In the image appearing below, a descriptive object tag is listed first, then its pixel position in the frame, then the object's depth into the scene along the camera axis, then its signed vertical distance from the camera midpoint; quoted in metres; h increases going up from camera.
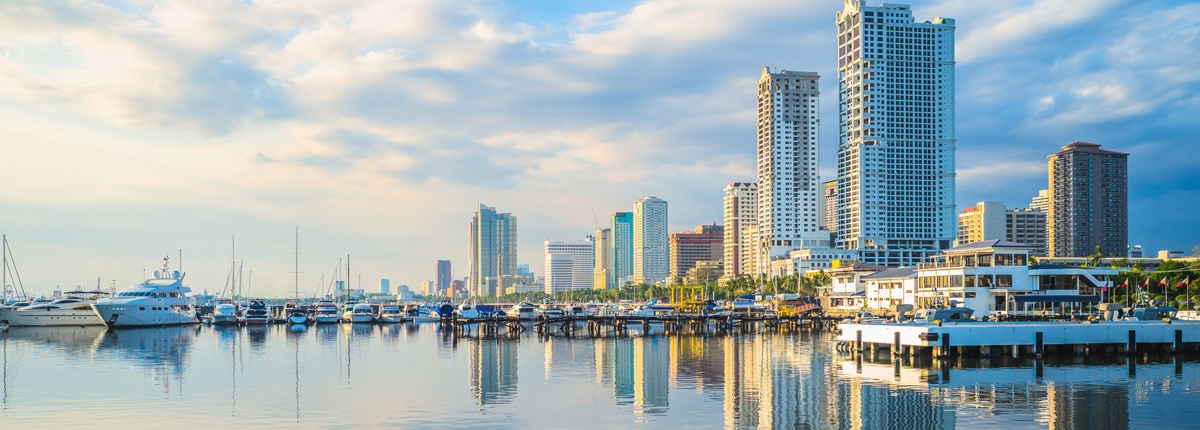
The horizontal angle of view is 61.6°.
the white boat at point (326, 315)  151.79 -10.97
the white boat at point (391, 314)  158.25 -11.46
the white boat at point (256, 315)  144.88 -10.45
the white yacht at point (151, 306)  126.62 -7.90
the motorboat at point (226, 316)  144.88 -10.37
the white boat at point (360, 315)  153.25 -10.94
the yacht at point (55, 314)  128.75 -8.87
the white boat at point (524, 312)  144.88 -10.46
